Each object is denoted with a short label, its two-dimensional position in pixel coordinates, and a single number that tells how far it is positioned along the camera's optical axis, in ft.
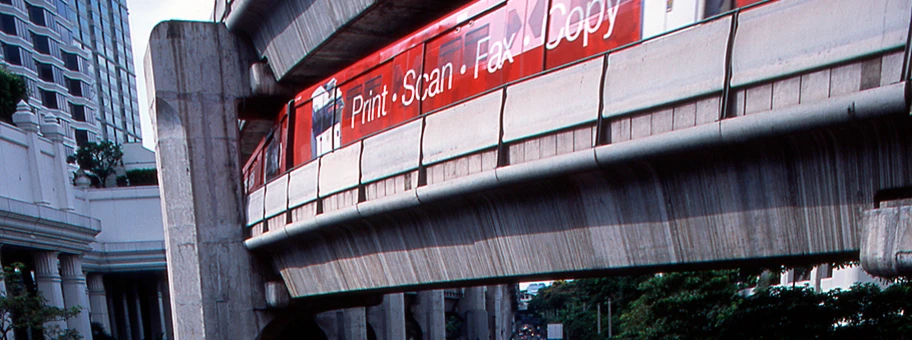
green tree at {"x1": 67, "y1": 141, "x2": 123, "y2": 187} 207.00
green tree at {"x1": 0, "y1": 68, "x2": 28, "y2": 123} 143.02
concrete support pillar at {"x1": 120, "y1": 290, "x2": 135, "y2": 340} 194.18
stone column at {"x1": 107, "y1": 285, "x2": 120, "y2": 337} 182.44
